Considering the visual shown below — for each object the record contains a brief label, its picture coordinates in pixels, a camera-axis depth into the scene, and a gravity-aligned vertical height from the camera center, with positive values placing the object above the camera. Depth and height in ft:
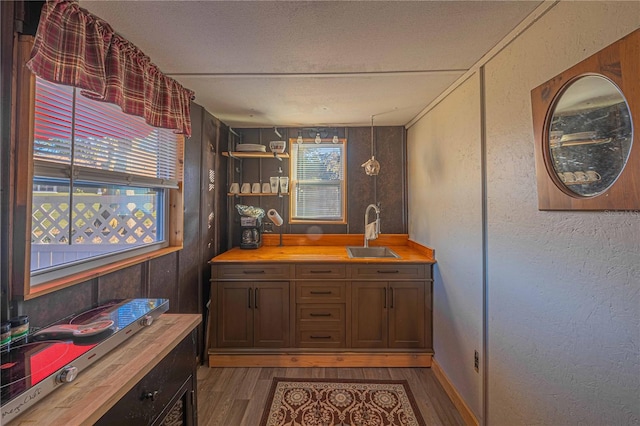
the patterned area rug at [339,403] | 5.59 -4.40
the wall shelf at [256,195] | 9.43 +0.84
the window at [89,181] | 3.56 +0.61
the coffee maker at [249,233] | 9.27 -0.59
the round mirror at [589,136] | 2.65 +0.93
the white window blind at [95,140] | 3.53 +1.31
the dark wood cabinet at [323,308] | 7.52 -2.67
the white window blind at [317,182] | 10.14 +1.38
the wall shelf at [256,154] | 9.11 +2.22
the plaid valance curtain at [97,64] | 3.24 +2.33
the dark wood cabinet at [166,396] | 2.69 -2.20
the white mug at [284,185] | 9.51 +1.18
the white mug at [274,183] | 9.48 +1.23
